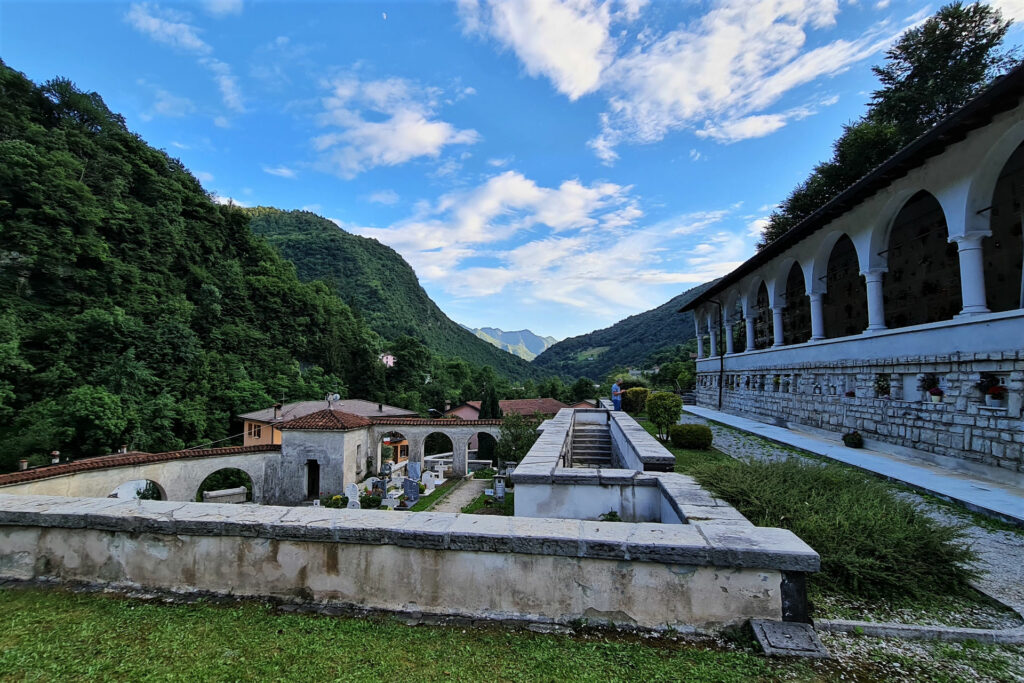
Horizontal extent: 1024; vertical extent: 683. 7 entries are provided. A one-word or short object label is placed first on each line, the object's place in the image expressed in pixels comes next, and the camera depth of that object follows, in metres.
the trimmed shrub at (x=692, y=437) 10.80
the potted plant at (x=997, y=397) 7.57
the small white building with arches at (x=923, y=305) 7.76
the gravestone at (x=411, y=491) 16.38
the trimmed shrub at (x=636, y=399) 21.97
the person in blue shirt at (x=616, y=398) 17.62
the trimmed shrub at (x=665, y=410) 12.55
